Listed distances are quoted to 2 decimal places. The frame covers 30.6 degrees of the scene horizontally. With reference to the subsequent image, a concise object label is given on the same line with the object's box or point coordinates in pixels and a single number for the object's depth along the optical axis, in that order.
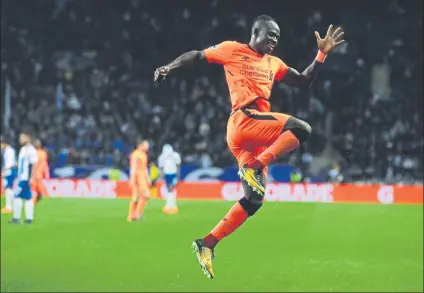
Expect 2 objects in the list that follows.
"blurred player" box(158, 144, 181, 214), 37.16
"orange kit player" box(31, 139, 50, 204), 37.65
